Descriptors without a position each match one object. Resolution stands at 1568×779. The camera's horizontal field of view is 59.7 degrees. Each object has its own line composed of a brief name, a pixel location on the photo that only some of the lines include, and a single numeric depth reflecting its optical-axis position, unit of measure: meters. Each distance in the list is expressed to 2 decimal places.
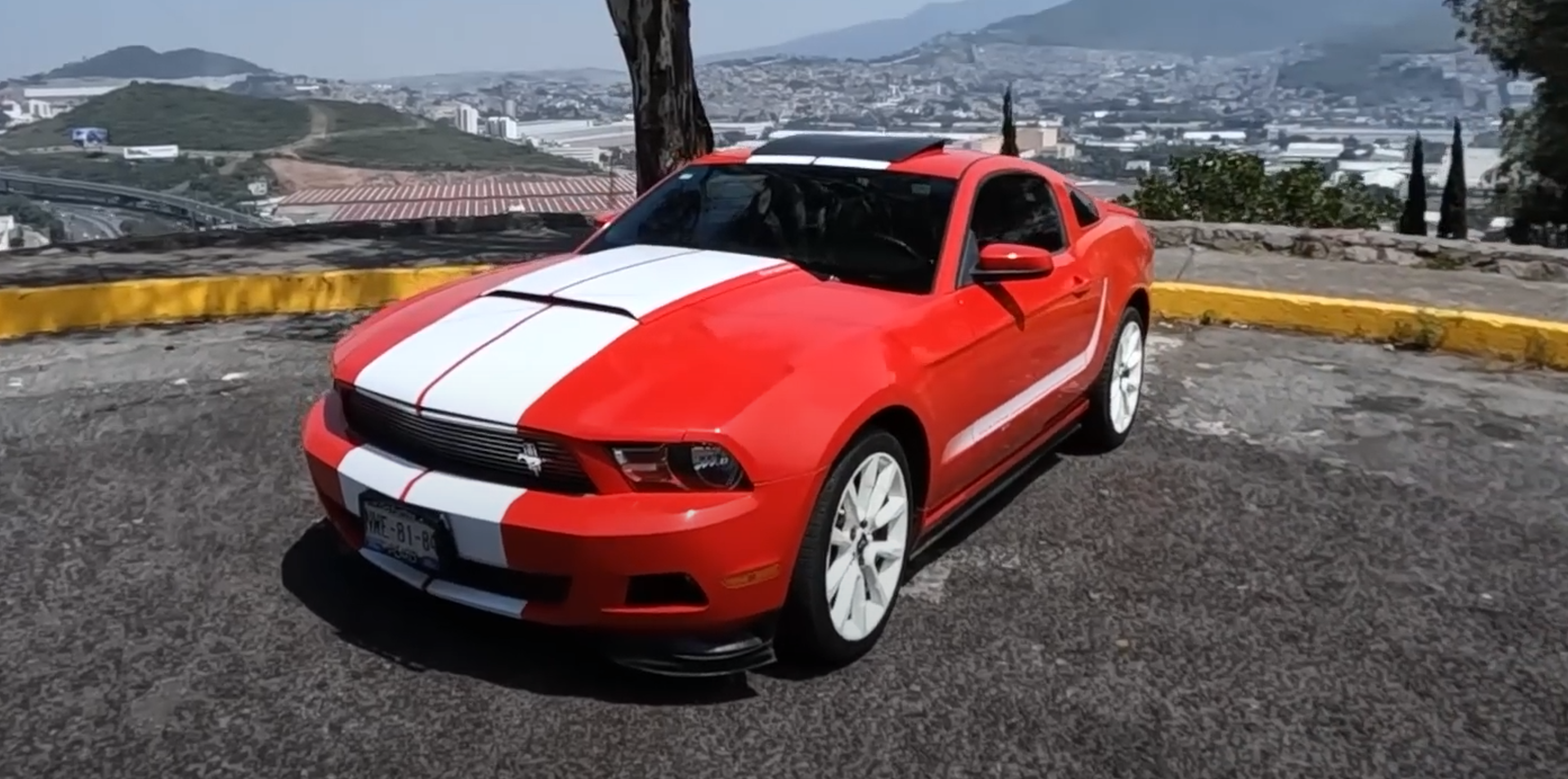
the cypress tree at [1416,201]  24.33
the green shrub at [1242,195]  16.53
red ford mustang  3.30
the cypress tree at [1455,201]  25.95
